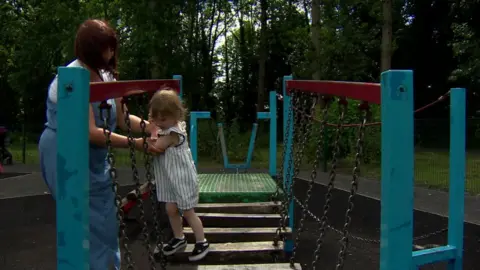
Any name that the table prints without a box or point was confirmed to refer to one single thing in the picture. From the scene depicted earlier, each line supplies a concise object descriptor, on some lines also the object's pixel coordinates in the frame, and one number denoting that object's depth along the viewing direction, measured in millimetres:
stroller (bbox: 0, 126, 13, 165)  10894
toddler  2299
